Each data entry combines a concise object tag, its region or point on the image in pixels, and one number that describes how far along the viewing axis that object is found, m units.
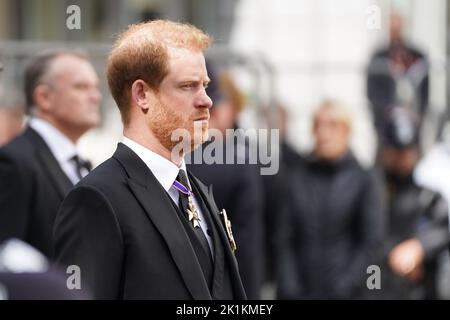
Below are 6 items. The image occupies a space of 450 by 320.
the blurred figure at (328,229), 16.19
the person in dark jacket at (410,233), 15.70
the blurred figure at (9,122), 16.27
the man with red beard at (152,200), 6.81
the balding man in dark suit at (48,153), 9.47
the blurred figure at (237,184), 11.54
